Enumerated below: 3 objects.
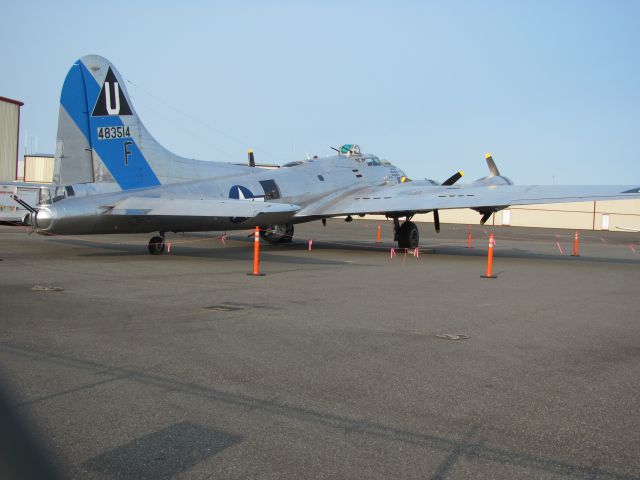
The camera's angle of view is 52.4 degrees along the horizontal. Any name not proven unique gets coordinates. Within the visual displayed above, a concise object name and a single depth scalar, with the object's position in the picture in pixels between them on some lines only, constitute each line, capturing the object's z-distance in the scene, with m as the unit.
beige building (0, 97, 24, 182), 43.56
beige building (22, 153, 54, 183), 75.12
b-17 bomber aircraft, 17.45
